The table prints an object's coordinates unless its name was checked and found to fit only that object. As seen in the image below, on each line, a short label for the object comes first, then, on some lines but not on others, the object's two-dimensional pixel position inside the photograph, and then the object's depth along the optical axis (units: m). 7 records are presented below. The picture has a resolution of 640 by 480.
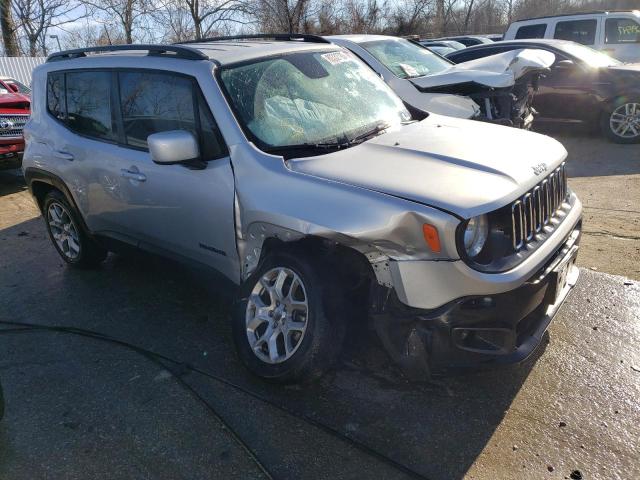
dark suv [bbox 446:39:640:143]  8.92
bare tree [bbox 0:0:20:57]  22.75
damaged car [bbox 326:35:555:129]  6.78
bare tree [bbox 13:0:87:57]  25.61
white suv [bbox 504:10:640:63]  11.57
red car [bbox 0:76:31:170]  8.80
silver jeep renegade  2.67
